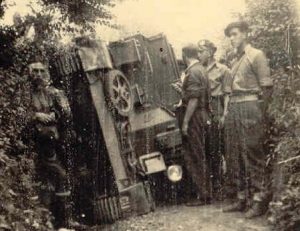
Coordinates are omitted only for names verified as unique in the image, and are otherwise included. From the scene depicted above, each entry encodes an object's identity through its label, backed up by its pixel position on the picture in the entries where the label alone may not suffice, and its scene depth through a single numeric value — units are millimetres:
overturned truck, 7395
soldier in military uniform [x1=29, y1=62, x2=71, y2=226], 6977
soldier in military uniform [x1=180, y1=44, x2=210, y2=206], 7707
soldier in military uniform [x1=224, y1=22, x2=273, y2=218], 6648
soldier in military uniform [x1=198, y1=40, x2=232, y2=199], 8273
